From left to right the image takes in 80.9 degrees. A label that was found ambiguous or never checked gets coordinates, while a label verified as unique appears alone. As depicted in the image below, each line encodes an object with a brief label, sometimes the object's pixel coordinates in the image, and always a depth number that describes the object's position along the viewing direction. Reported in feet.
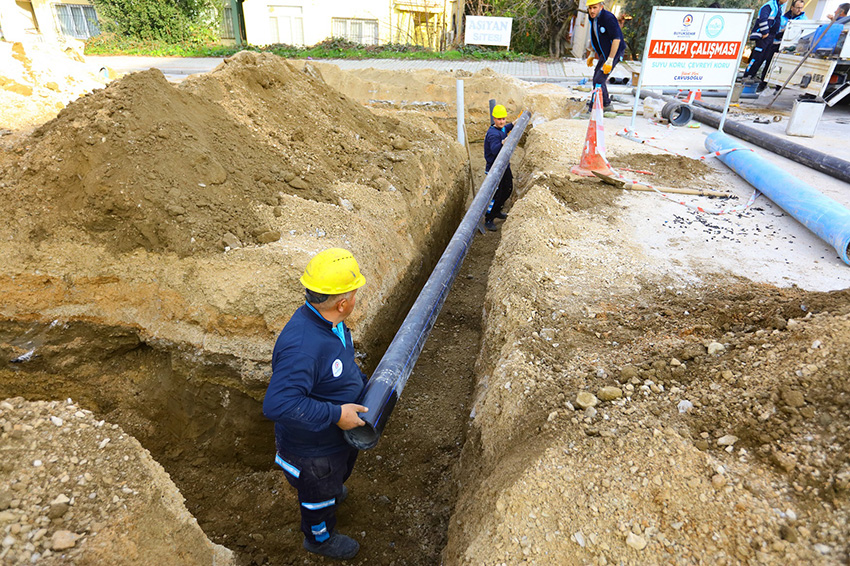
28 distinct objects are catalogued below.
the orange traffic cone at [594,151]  20.80
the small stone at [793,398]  7.77
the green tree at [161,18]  68.18
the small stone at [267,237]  13.74
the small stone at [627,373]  9.57
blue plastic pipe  15.25
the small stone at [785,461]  7.08
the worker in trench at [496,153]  25.36
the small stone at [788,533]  6.33
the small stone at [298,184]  16.19
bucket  29.19
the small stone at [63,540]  6.72
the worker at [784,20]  40.85
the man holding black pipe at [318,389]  8.20
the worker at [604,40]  28.55
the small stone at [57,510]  7.07
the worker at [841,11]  35.78
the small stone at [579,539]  7.14
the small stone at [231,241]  13.43
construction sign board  27.02
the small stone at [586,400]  9.16
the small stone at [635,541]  6.88
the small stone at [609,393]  9.16
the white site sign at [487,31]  59.31
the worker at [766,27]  41.31
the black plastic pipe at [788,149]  22.02
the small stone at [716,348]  9.66
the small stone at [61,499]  7.22
